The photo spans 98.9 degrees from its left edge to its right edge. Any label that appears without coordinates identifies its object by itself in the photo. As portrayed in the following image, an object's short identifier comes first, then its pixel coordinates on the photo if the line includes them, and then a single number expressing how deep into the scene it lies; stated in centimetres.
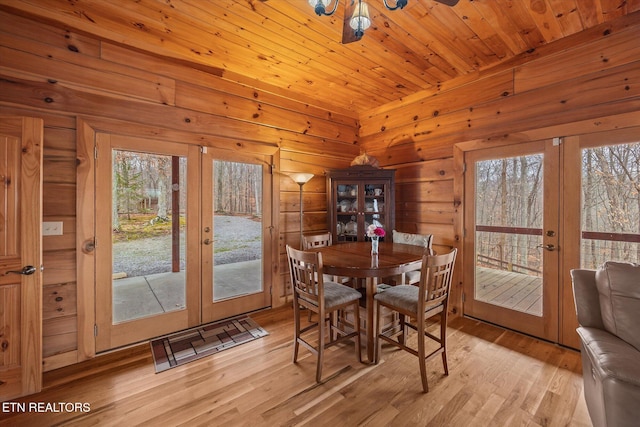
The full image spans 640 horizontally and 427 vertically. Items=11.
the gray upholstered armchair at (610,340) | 118
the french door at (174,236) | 253
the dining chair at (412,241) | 299
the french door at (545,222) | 232
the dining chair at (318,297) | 208
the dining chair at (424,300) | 196
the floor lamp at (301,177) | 348
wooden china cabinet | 367
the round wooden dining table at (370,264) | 209
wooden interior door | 193
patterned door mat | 242
